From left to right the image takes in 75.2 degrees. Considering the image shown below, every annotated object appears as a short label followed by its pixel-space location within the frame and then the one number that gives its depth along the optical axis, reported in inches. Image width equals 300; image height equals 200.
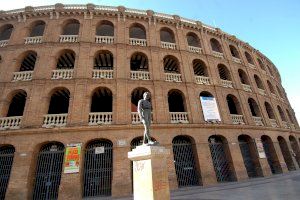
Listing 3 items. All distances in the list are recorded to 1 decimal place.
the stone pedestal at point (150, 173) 212.4
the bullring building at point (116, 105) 467.8
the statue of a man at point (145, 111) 256.6
